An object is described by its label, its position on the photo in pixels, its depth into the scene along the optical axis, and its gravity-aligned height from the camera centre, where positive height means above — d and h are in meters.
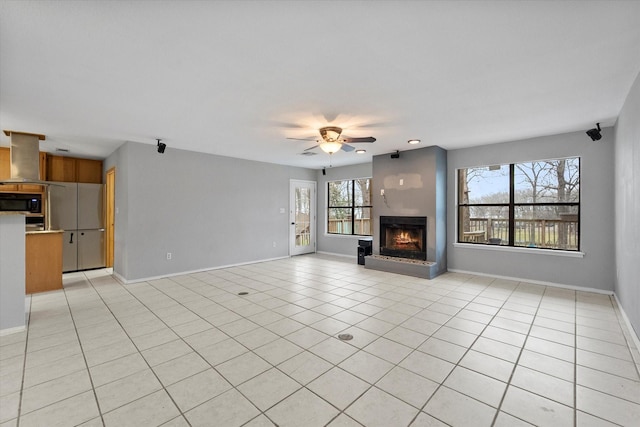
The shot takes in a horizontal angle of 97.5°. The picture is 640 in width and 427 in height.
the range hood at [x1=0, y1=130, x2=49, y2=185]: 4.38 +0.86
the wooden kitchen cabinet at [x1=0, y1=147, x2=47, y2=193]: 5.27 +0.74
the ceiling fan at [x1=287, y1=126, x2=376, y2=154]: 3.84 +1.00
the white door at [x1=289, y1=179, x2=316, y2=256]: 7.69 -0.14
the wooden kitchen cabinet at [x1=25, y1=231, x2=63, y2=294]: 4.42 -0.79
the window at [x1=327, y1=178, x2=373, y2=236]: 7.63 +0.15
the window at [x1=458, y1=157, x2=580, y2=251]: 4.62 +0.15
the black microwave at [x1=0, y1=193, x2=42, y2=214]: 5.18 +0.18
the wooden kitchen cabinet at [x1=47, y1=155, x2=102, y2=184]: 5.96 +0.94
